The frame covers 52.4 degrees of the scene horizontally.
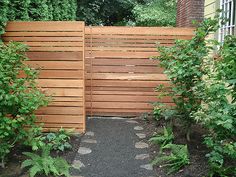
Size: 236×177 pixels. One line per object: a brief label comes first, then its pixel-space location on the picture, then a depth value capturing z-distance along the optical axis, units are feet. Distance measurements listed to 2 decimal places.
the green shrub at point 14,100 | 10.00
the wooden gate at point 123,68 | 16.94
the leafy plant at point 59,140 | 12.02
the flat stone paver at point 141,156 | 11.80
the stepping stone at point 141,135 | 14.01
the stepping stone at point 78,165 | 10.86
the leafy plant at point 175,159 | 10.55
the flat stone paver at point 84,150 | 12.18
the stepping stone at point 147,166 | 10.93
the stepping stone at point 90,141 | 13.27
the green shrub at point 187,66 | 11.69
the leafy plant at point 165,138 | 12.42
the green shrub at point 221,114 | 8.59
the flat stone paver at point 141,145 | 12.86
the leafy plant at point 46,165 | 9.68
